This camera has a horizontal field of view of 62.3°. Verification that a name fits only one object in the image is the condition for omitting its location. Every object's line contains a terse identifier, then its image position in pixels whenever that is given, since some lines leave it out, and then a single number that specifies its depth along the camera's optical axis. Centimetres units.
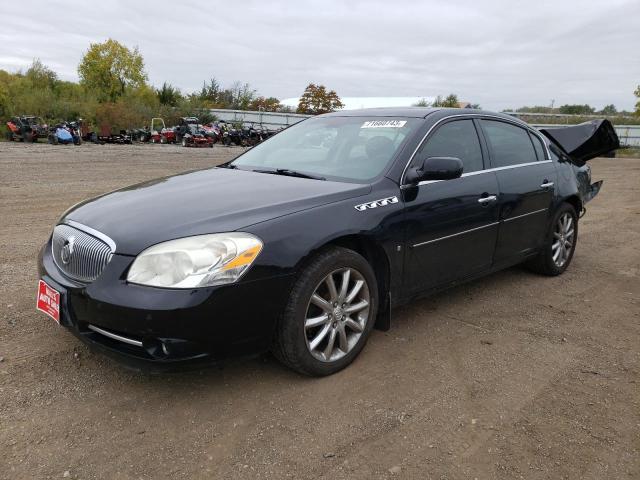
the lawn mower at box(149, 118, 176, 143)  2925
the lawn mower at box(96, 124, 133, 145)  2614
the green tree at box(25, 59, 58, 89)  4534
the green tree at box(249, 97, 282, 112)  6303
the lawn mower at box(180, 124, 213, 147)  2780
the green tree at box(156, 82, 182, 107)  5298
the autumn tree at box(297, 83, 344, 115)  6184
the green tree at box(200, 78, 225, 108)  6431
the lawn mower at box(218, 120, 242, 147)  3045
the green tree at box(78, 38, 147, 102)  5566
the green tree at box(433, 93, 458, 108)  4712
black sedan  256
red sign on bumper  280
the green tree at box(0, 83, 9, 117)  2975
